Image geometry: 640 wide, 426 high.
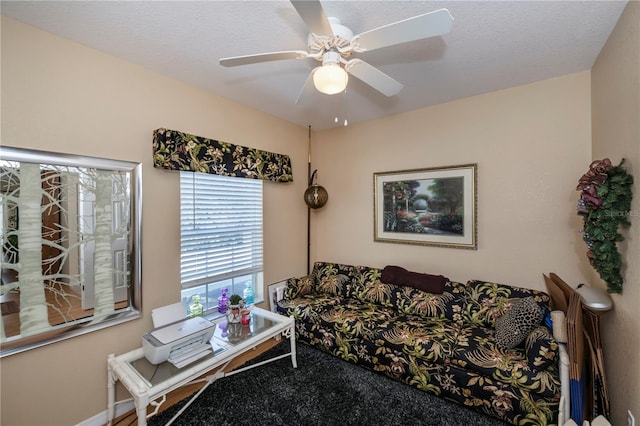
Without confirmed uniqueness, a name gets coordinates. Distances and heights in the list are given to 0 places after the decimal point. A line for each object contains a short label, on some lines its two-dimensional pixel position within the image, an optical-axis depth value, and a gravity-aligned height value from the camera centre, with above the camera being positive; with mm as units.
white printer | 1806 -901
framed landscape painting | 2744 +55
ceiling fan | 1157 +871
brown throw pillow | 2654 -716
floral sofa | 1741 -1032
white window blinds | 2512 -147
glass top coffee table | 1581 -1030
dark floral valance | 2227 +547
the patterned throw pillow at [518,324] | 1926 -837
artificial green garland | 1514 -14
